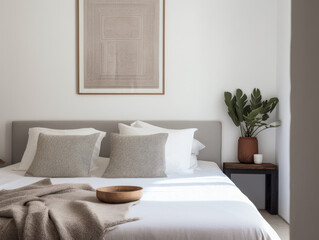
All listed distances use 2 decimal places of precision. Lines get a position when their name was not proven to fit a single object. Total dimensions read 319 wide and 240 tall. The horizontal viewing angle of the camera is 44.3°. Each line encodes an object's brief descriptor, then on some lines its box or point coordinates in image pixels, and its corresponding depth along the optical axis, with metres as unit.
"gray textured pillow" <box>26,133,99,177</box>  3.18
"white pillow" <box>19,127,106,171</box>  3.53
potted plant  3.89
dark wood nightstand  3.81
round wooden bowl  2.09
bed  1.80
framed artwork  4.10
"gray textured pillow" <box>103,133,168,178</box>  3.11
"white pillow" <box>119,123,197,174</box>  3.36
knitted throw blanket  1.71
